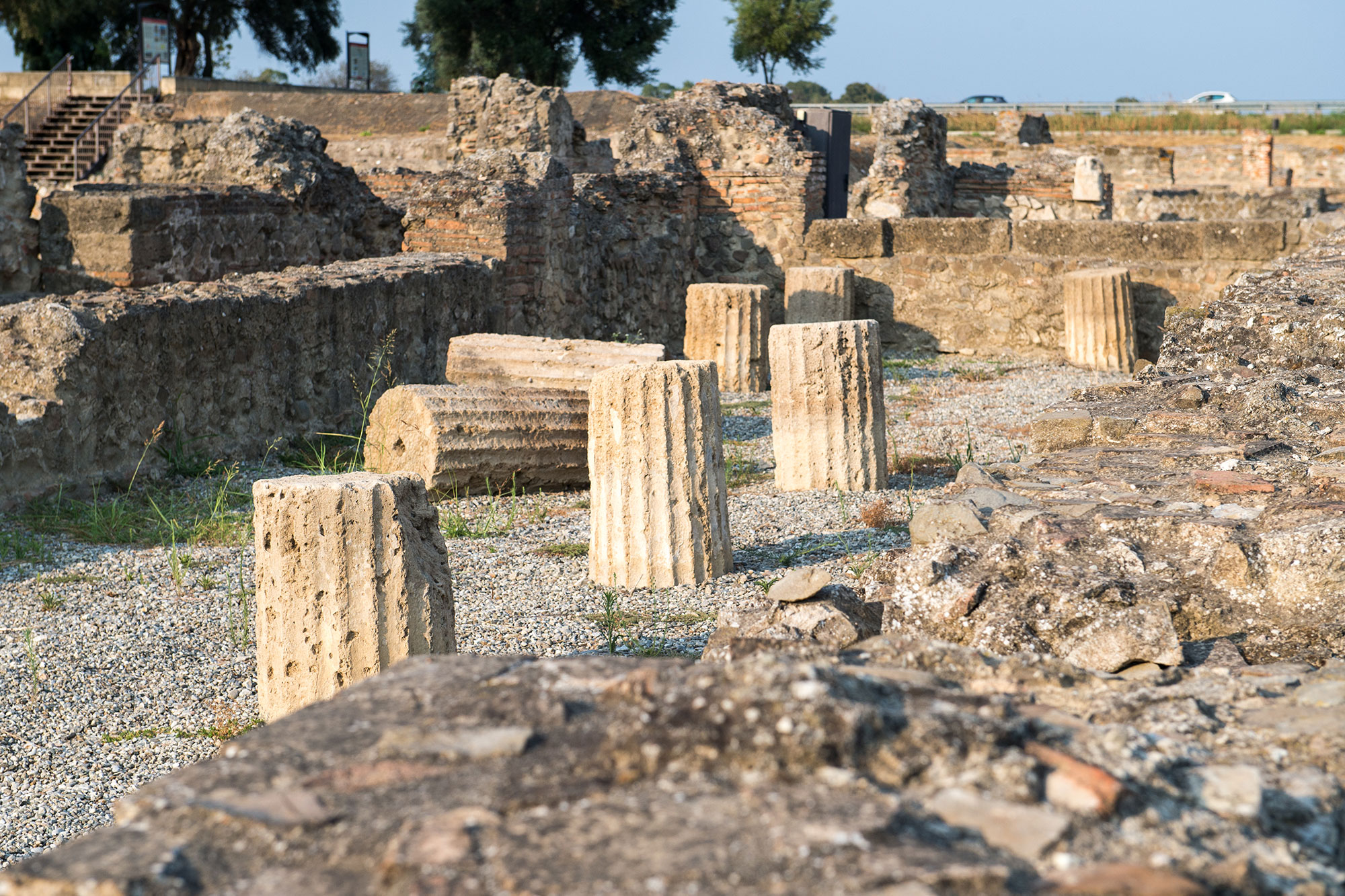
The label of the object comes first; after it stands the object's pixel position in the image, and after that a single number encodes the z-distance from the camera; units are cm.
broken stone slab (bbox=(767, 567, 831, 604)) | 642
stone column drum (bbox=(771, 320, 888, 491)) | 1315
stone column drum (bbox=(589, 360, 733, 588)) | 1002
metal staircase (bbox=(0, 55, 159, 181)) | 4481
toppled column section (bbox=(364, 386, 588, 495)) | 1282
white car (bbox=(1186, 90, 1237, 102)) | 8525
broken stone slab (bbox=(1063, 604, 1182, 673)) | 514
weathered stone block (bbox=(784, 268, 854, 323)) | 2309
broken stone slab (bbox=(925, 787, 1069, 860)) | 272
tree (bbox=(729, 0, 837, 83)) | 7744
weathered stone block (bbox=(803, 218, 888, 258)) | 2464
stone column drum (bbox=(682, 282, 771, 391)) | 2044
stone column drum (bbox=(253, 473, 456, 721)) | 749
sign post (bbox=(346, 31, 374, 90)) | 6168
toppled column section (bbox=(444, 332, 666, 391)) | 1445
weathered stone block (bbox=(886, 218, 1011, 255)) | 2380
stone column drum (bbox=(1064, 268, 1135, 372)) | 2167
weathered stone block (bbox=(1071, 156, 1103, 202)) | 3105
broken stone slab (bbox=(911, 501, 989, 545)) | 662
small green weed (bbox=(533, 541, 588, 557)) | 1109
